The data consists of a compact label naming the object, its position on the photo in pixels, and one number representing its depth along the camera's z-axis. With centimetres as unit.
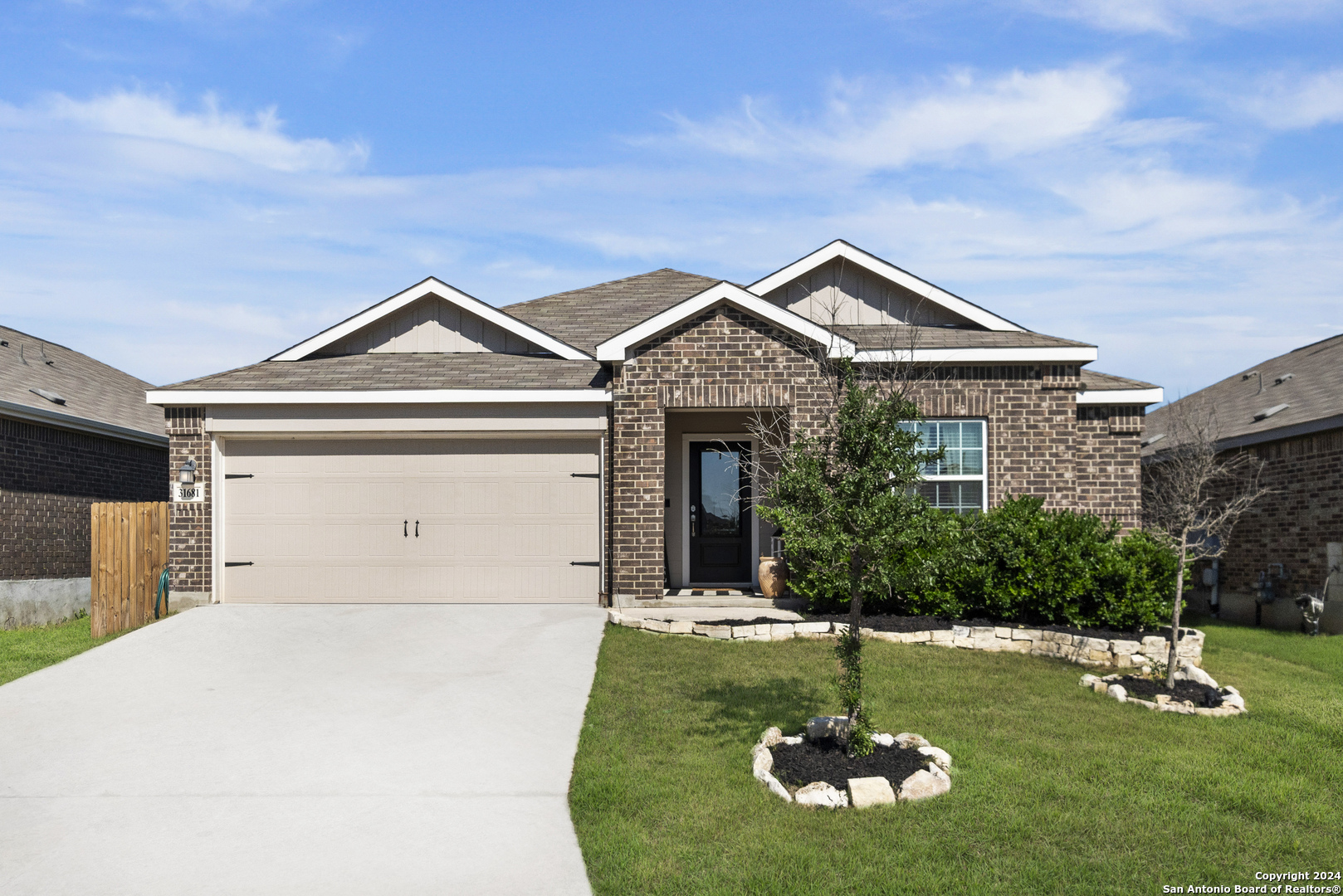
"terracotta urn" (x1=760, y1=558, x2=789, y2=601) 1207
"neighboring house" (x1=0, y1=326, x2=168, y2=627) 1282
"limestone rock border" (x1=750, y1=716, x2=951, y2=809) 540
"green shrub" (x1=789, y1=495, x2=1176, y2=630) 1019
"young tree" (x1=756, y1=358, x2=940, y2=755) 588
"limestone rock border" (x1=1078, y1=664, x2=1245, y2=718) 748
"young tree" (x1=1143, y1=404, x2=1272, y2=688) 1186
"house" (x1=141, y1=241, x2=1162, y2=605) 1178
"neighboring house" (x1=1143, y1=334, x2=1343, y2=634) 1252
